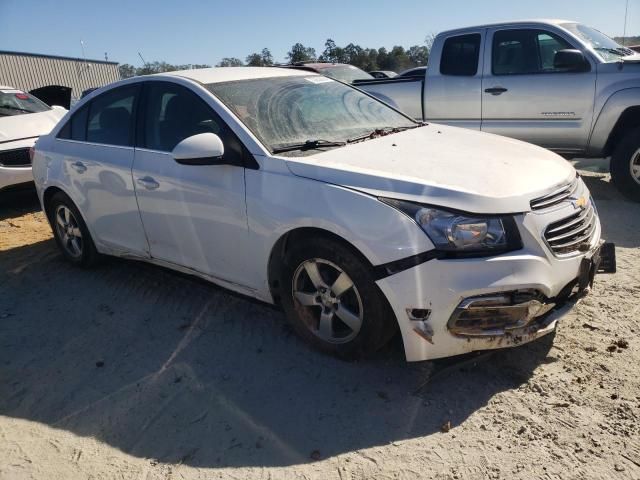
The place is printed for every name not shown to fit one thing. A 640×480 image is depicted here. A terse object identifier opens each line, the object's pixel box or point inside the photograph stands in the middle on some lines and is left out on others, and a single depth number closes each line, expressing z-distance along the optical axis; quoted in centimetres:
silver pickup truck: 589
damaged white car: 260
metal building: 2923
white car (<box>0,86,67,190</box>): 690
